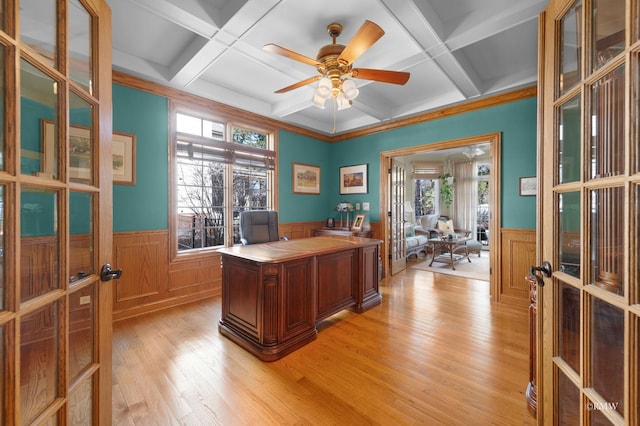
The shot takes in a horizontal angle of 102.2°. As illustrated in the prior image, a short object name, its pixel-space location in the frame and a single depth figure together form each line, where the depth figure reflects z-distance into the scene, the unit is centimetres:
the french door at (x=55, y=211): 67
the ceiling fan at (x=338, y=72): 197
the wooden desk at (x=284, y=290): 217
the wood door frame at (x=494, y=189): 354
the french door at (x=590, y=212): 72
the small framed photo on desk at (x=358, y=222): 461
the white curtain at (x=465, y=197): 750
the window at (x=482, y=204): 740
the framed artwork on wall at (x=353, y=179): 500
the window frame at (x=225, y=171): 337
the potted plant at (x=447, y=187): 763
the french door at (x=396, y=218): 477
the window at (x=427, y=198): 799
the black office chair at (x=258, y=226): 329
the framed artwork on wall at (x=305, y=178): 485
